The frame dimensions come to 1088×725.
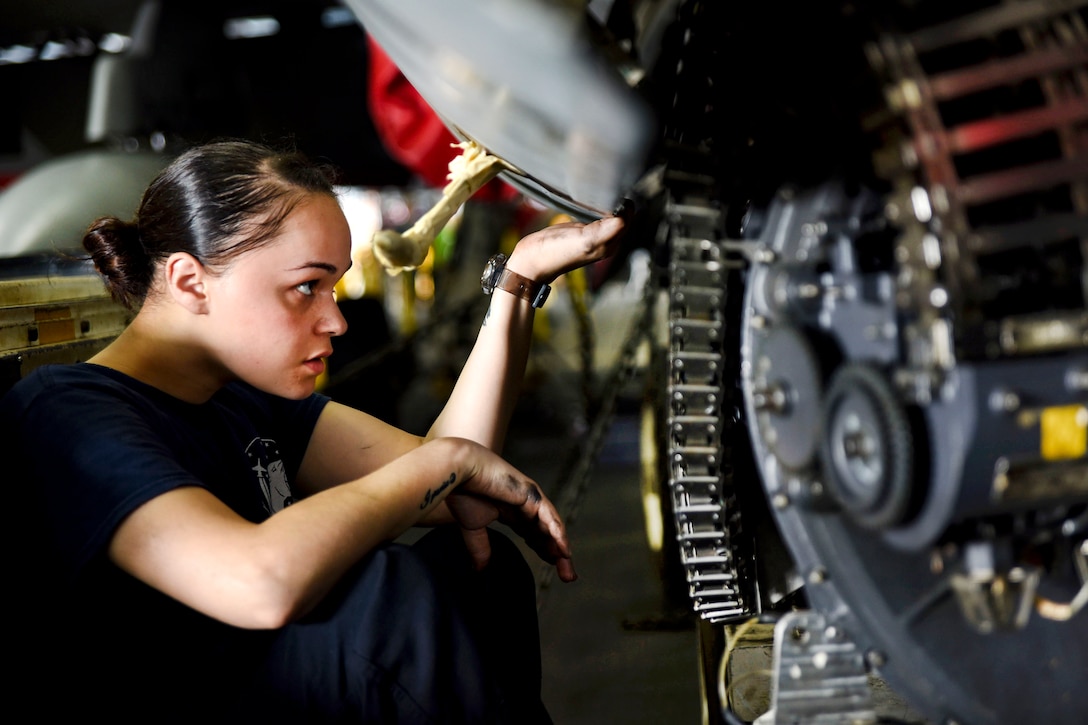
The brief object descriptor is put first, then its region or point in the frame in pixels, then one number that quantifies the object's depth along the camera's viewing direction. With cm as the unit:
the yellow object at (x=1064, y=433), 55
